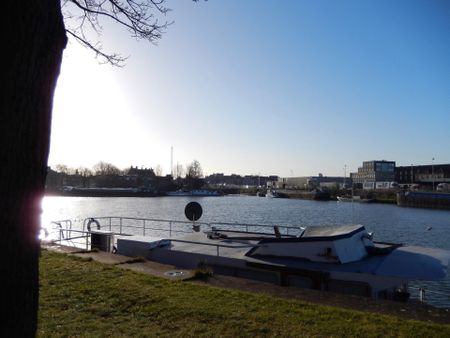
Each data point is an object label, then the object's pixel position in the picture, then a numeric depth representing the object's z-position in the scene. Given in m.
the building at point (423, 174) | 166.25
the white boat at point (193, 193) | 158.24
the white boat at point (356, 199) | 116.88
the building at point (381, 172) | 190.50
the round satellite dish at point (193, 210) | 19.23
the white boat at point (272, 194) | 156.75
